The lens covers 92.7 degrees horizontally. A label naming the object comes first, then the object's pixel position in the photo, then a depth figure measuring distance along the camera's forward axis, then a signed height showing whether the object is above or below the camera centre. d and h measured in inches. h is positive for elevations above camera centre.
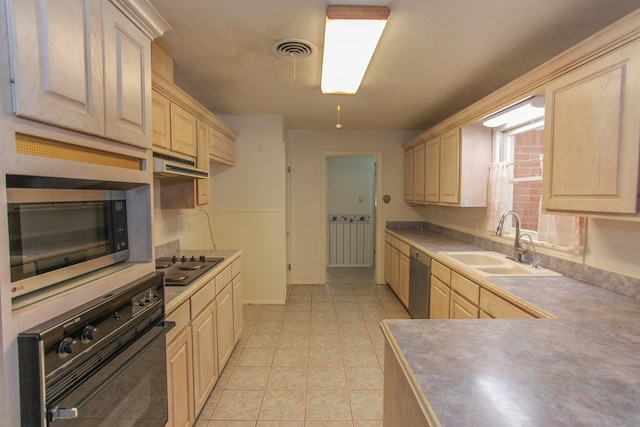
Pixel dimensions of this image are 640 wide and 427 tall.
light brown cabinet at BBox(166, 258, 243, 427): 62.0 -35.5
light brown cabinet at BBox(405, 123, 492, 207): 116.0 +14.6
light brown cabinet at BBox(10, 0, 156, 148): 31.5 +16.9
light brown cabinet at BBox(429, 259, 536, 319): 68.6 -26.4
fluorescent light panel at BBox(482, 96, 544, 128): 80.4 +26.6
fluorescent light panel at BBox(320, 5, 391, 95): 61.5 +37.4
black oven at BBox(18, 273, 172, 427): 31.0 -20.4
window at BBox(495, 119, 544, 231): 100.0 +11.7
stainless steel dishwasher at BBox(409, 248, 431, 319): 117.9 -33.7
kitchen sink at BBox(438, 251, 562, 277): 83.0 -19.5
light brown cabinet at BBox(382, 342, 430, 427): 35.4 -26.3
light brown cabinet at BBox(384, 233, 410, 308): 145.5 -34.3
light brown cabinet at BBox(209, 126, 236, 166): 118.9 +23.3
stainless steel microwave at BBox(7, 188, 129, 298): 32.4 -4.2
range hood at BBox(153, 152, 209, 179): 70.8 +8.8
